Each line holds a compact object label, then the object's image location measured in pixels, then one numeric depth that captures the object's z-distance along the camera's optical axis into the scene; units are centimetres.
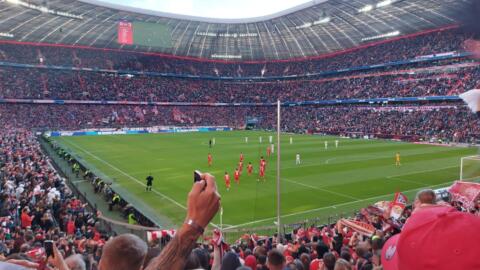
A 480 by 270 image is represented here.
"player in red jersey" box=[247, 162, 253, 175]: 2525
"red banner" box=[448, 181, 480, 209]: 1270
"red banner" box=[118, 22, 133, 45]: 5381
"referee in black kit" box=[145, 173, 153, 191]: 2075
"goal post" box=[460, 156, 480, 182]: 2292
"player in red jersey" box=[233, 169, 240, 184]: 2228
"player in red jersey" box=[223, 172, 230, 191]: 2082
